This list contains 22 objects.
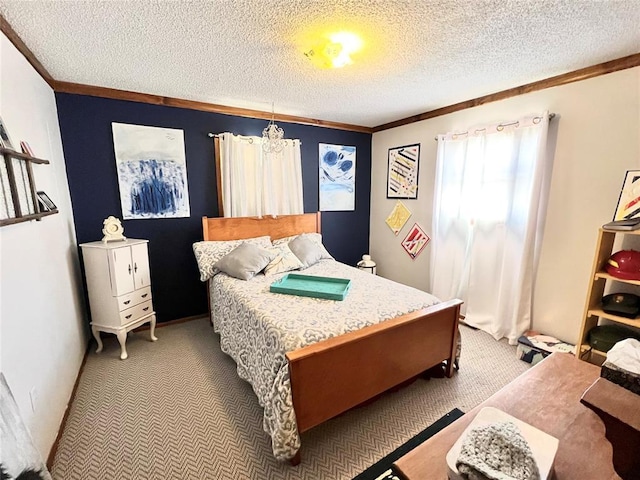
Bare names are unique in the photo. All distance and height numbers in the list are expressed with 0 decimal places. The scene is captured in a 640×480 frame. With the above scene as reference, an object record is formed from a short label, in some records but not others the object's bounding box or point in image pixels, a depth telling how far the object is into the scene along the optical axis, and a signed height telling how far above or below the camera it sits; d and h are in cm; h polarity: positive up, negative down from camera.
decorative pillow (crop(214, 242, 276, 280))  268 -61
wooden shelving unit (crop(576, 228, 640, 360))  203 -74
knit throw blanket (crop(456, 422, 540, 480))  65 -60
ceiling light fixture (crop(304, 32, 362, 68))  177 +94
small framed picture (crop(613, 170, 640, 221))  195 -2
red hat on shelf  193 -46
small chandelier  277 +57
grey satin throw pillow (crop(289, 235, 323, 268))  315 -59
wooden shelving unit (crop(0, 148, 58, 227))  142 +5
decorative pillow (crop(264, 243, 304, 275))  286 -66
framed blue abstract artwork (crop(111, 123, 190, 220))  279 +26
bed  153 -91
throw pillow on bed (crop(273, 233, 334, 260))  337 -51
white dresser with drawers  245 -75
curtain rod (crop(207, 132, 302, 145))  315 +67
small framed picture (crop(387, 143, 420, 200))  370 +33
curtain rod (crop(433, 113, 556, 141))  243 +66
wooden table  76 -70
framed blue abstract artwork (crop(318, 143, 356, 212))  399 +27
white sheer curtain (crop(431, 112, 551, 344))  258 -24
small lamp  402 -94
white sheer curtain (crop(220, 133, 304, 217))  324 +22
